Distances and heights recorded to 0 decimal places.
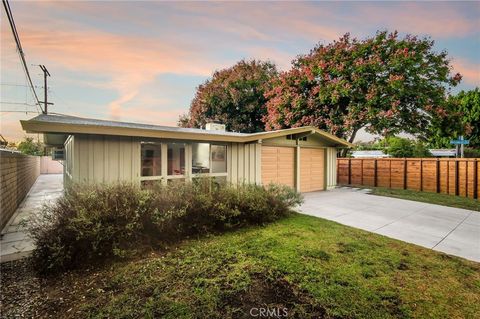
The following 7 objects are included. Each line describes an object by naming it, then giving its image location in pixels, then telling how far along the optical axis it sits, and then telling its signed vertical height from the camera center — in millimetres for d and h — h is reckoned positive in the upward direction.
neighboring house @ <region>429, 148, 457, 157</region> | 21375 +466
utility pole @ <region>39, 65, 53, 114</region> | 15641 +5251
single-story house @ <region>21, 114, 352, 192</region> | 5422 +68
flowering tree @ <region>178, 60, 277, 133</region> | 18305 +5065
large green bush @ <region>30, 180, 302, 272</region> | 3242 -1104
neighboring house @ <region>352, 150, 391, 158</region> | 28228 +469
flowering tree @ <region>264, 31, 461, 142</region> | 11039 +3772
